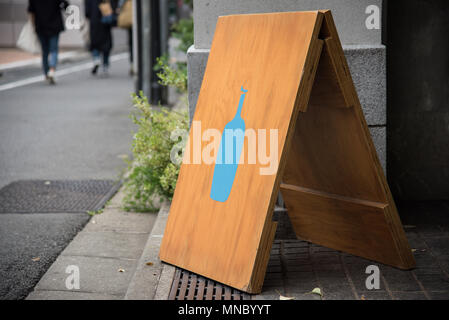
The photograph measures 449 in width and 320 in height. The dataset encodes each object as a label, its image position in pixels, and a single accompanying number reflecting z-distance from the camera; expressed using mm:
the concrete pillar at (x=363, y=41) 4195
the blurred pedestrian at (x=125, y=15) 15086
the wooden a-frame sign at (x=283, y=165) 3273
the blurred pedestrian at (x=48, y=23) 13523
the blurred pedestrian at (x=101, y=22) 15328
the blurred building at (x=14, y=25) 27906
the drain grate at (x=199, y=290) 3305
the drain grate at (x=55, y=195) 5445
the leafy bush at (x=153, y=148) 5023
